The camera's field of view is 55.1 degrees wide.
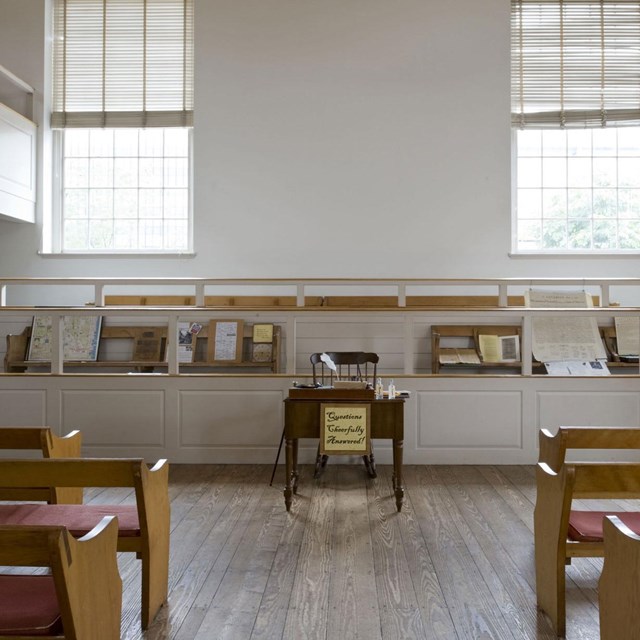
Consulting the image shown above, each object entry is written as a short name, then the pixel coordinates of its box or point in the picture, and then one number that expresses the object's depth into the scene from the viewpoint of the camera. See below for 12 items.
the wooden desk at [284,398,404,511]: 3.76
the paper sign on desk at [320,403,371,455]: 3.70
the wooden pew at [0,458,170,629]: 2.20
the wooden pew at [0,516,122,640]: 1.45
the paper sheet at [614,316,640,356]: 6.08
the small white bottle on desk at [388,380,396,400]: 3.89
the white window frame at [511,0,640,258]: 7.73
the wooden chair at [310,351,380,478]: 4.47
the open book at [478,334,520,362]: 6.15
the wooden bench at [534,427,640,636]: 2.18
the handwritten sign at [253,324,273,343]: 6.23
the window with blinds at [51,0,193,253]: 7.82
